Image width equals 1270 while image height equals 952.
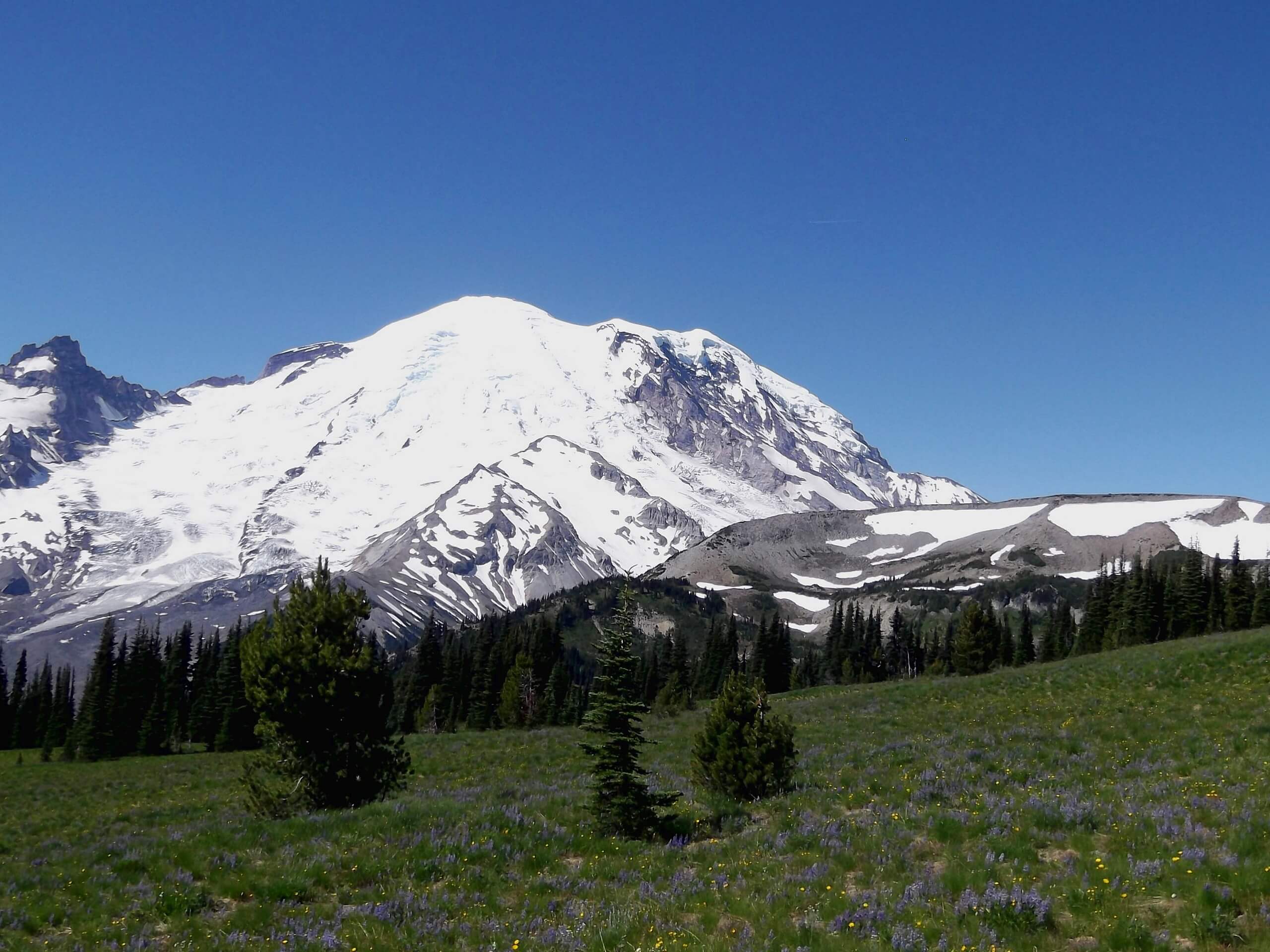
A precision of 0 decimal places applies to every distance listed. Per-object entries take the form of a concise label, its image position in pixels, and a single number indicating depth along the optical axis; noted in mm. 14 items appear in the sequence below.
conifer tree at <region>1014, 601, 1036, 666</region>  117625
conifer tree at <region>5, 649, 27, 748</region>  98500
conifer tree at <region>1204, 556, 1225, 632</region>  93250
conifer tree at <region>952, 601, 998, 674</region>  92188
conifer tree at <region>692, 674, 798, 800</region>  20297
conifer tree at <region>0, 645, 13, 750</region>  98312
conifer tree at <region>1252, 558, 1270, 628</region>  85812
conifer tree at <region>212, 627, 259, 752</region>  79375
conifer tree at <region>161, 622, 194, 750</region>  90812
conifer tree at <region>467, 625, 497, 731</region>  90938
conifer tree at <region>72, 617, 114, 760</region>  76875
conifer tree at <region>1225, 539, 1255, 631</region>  90875
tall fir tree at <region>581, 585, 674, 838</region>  17016
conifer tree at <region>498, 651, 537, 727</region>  82938
